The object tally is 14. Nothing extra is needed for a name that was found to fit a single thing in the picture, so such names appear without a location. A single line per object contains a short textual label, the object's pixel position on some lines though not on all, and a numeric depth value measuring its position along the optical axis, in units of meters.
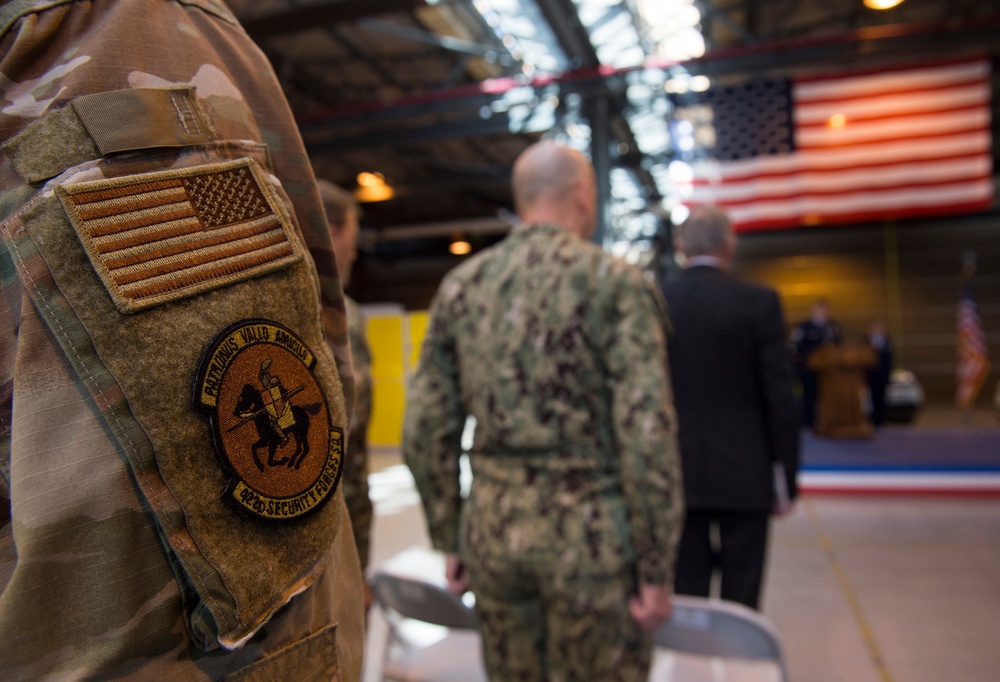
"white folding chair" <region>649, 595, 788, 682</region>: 1.49
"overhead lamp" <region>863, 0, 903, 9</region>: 5.49
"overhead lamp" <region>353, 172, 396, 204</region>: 11.23
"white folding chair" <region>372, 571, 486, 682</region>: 1.76
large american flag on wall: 5.86
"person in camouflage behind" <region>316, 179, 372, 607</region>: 1.77
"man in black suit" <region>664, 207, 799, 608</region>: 2.43
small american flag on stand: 8.84
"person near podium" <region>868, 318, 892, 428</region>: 10.10
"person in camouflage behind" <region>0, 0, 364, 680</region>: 0.49
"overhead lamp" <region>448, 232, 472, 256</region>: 16.58
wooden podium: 8.23
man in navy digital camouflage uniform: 1.45
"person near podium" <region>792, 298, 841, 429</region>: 10.02
